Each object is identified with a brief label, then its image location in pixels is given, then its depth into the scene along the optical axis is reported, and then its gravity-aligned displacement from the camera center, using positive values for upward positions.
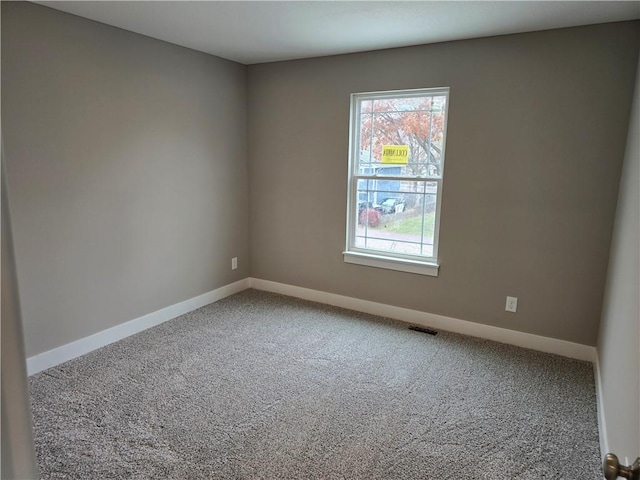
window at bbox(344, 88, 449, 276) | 3.40 -0.07
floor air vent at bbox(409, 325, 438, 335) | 3.41 -1.32
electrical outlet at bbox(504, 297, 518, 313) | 3.17 -1.01
